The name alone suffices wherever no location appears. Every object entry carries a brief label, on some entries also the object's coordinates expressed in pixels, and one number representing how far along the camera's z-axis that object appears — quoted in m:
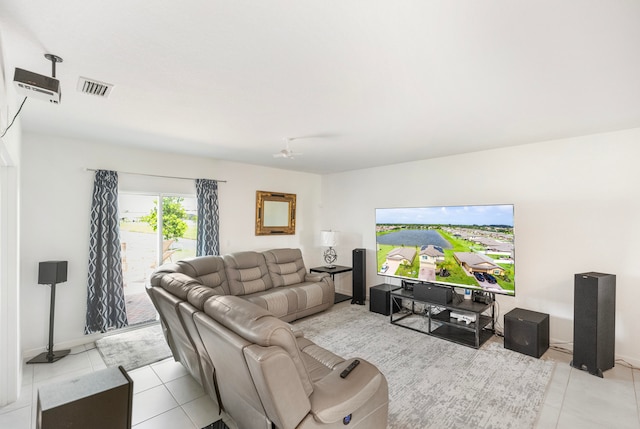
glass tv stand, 3.64
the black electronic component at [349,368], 1.83
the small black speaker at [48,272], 3.25
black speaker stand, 3.24
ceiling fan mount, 3.65
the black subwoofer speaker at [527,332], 3.29
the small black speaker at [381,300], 4.67
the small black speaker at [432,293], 3.82
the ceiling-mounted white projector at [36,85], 1.58
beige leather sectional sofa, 1.47
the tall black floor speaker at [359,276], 5.33
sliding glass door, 4.24
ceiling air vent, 2.06
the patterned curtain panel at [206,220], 4.69
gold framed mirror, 5.53
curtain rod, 3.78
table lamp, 5.69
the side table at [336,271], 5.53
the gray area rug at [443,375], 2.34
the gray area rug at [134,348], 3.24
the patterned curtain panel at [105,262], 3.72
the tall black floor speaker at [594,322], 2.91
